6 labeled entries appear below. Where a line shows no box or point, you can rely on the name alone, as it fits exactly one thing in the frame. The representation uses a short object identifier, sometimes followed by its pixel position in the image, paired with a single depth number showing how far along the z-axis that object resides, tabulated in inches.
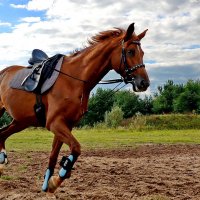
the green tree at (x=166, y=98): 2792.8
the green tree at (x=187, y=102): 2571.4
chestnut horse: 247.1
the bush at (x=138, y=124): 1440.7
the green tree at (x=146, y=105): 2903.5
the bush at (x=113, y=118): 1600.3
